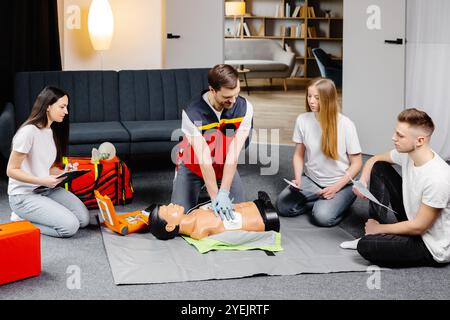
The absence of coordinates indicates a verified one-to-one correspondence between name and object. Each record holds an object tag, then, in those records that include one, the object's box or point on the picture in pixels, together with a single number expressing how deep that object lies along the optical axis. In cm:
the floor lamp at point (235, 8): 1079
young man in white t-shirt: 320
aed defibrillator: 385
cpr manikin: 366
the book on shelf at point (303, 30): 1120
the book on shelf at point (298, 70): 1139
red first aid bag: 440
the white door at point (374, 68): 561
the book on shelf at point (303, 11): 1118
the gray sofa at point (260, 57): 1027
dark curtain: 565
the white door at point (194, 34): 659
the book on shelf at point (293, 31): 1128
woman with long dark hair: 375
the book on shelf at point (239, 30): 1113
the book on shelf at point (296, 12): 1119
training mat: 327
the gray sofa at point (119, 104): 507
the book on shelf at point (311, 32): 1119
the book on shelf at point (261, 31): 1133
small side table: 1006
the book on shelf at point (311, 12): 1119
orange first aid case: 313
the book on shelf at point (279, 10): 1125
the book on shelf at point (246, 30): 1117
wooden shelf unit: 1117
